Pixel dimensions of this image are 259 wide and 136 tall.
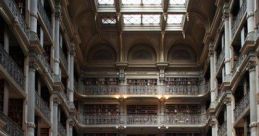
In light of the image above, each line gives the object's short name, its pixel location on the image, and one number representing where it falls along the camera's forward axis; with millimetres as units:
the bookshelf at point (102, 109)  29911
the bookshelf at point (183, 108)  29902
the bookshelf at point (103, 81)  30333
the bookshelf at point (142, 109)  30118
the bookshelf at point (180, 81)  30355
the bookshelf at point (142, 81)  30462
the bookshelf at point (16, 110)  17211
